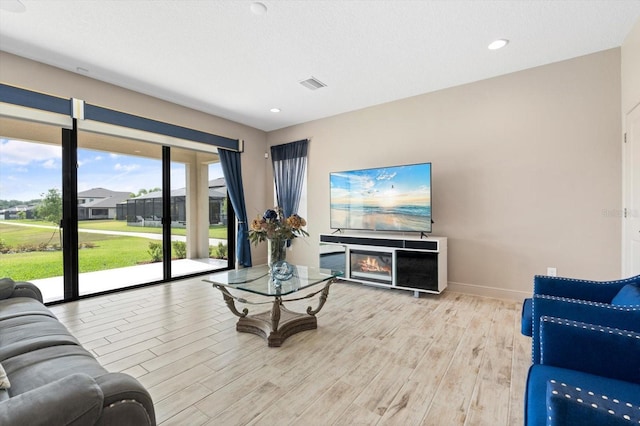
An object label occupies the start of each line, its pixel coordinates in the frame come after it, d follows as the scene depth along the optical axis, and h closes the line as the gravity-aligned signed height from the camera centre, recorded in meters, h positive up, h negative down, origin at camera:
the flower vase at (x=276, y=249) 2.63 -0.36
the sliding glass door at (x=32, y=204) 3.05 +0.12
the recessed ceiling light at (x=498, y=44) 2.67 +1.60
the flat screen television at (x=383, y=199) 3.62 +0.17
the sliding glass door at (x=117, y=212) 3.57 +0.02
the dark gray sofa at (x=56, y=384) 0.78 -0.62
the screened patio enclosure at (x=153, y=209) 4.04 +0.06
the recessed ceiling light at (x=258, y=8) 2.18 +1.61
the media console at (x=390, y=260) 3.43 -0.67
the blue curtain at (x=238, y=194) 4.94 +0.32
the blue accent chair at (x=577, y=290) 1.75 -0.53
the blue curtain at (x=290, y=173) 5.13 +0.73
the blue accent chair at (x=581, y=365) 1.04 -0.65
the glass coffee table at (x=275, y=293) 2.32 -0.70
